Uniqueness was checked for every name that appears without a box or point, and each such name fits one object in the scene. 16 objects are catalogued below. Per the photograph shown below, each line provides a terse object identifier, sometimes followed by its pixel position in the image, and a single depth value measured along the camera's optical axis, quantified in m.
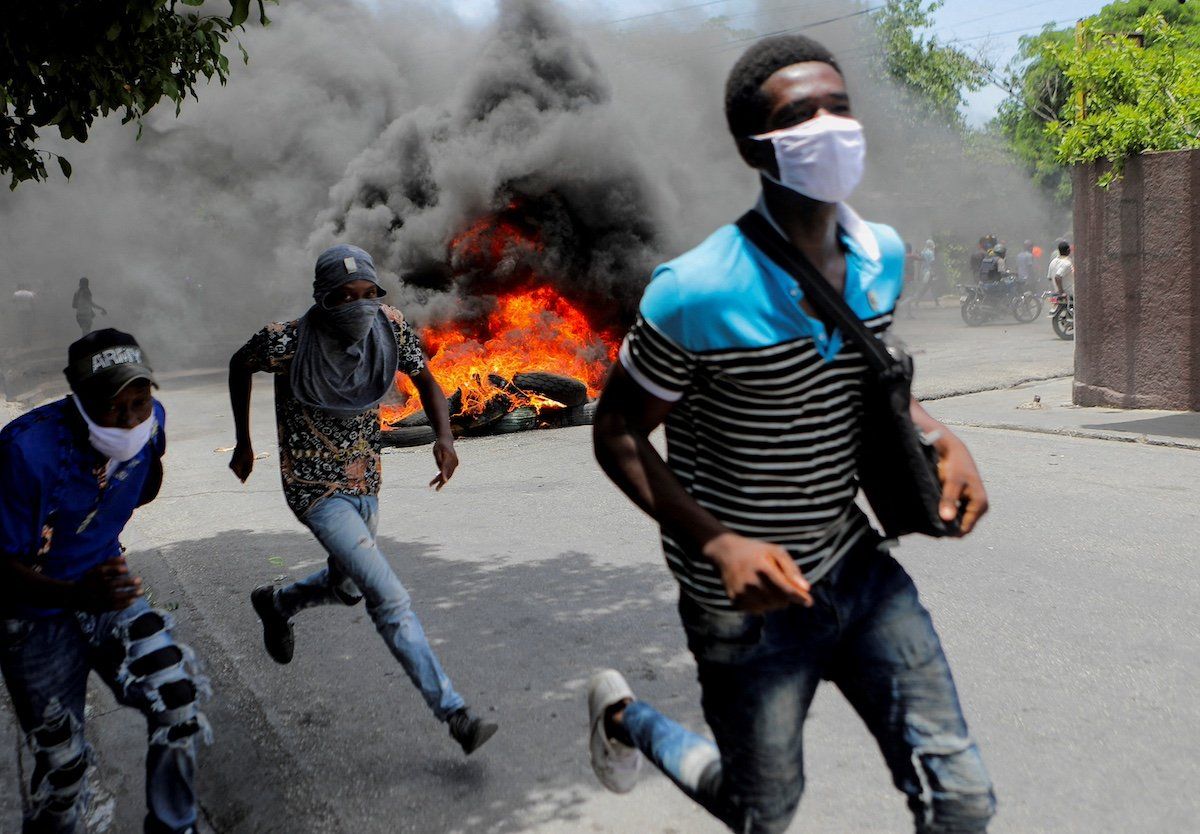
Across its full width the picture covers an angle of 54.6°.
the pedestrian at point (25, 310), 25.64
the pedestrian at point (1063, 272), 16.91
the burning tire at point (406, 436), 10.43
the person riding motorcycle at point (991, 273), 21.17
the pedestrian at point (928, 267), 28.83
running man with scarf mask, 3.58
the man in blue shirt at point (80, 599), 2.63
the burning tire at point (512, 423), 10.78
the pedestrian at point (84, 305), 21.77
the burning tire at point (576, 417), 11.09
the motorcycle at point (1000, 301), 21.22
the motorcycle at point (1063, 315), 16.56
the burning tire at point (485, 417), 10.59
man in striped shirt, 1.91
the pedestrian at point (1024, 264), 21.88
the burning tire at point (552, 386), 10.95
